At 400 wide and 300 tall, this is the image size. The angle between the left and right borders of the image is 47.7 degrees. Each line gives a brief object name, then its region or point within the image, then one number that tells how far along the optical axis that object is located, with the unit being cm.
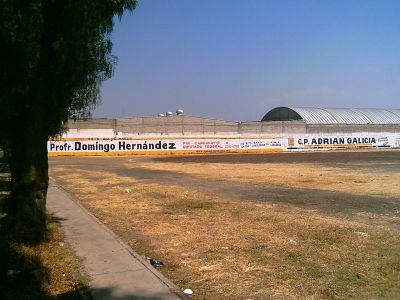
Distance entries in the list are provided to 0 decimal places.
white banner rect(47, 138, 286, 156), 4753
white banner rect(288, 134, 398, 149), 6001
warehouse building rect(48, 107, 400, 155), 4969
